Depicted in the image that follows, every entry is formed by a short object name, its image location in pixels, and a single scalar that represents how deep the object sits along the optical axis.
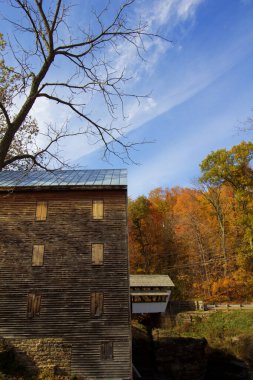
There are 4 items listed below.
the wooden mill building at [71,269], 18.06
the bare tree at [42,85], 8.06
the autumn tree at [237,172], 32.84
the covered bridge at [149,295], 23.95
